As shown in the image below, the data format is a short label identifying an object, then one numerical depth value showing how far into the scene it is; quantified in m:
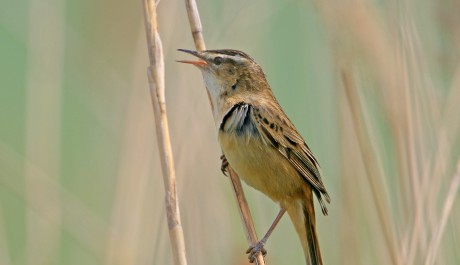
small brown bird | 6.04
